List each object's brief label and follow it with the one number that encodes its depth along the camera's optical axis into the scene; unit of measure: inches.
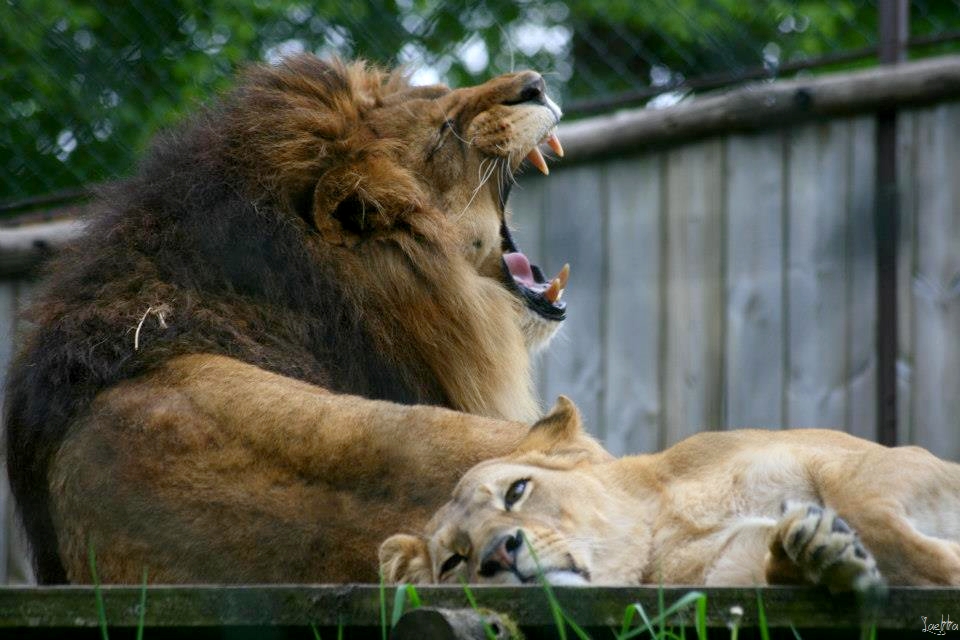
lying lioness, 667.7
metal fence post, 749.3
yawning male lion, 679.6
